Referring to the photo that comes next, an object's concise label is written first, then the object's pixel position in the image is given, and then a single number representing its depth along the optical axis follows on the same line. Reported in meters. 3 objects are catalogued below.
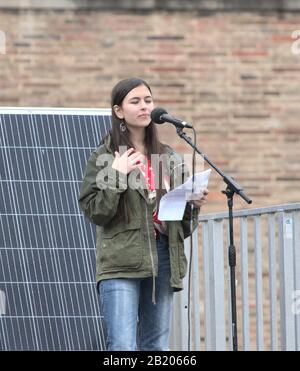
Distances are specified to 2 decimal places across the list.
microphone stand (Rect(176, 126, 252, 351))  11.64
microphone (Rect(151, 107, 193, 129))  11.64
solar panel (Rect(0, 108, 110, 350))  14.32
